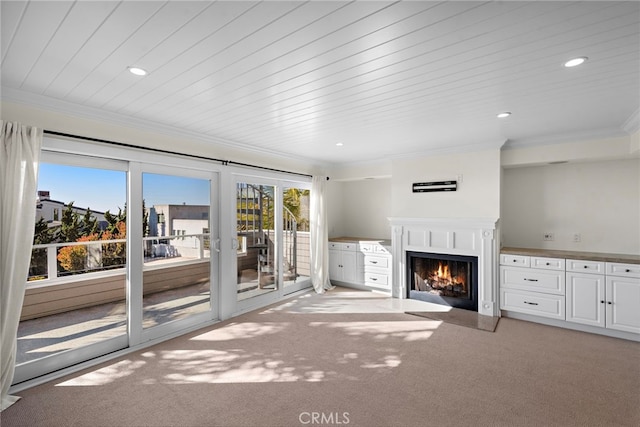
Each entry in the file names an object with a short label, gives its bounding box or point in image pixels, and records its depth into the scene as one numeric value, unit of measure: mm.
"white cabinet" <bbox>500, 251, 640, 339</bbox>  3273
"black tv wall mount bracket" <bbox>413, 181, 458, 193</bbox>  4473
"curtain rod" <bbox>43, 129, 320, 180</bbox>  2562
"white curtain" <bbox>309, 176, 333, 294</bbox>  5387
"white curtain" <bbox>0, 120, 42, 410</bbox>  2213
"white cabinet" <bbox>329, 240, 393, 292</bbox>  5176
